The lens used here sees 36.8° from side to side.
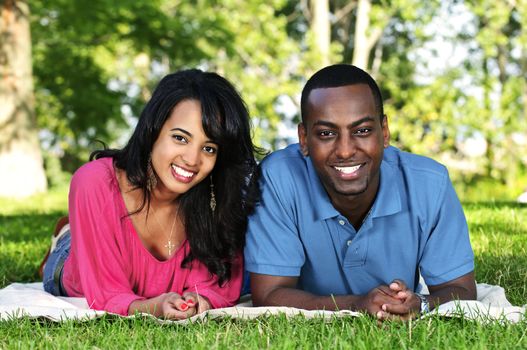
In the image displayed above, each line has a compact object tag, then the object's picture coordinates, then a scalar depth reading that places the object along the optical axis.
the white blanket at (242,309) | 3.55
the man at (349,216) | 3.76
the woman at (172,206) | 4.05
